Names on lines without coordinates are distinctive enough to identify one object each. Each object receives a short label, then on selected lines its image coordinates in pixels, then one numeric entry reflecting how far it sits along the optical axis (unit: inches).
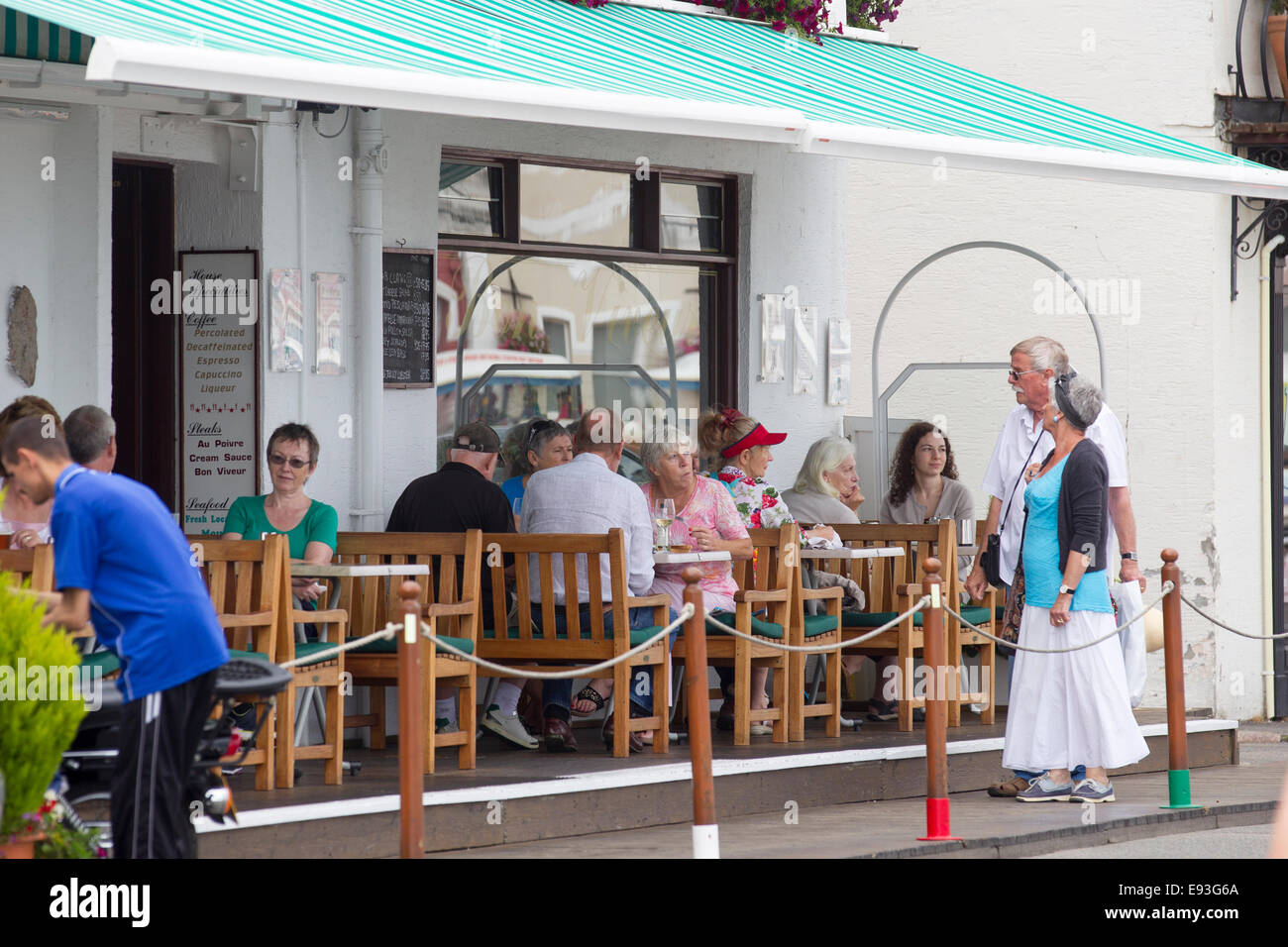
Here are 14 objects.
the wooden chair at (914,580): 632.7
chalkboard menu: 616.0
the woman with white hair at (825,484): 676.1
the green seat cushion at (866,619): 643.7
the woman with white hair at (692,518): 590.9
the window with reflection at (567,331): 646.8
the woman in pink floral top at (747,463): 639.0
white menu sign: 585.2
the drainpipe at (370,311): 596.7
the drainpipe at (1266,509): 847.0
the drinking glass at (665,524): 597.4
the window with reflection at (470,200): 633.3
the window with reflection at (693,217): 705.9
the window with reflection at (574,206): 661.5
